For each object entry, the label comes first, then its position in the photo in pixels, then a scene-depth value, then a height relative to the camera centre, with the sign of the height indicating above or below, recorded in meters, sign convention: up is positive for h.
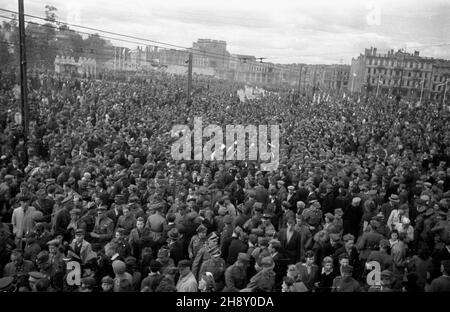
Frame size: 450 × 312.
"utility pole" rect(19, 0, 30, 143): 13.80 -0.69
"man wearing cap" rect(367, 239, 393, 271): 5.89 -2.34
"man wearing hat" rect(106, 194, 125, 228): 7.36 -2.42
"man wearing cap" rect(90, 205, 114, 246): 6.98 -2.52
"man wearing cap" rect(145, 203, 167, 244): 6.65 -2.41
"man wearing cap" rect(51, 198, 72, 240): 7.05 -2.53
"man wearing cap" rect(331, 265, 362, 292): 5.11 -2.35
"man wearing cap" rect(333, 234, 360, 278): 6.19 -2.41
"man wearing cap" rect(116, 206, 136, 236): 6.93 -2.42
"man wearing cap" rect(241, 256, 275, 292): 4.99 -2.34
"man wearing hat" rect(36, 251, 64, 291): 5.21 -2.48
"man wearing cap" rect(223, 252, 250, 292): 5.26 -2.40
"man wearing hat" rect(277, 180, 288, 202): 9.13 -2.43
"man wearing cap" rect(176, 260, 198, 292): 5.04 -2.41
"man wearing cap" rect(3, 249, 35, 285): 5.29 -2.46
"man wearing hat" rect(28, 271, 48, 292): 4.90 -2.41
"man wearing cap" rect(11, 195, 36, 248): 7.30 -2.61
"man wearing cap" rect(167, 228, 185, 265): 6.20 -2.47
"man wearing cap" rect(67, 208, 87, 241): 7.02 -2.48
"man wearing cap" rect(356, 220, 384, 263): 6.43 -2.34
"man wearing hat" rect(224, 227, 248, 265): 6.12 -2.41
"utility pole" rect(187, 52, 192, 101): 27.27 -0.24
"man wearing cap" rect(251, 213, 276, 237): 6.29 -2.27
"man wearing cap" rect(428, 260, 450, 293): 5.04 -2.24
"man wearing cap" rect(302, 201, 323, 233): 7.28 -2.29
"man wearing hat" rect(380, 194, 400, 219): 8.38 -2.35
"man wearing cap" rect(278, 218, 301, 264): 6.68 -2.51
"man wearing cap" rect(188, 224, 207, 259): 6.27 -2.42
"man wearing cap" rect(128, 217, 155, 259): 6.33 -2.47
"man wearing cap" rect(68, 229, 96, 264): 5.88 -2.49
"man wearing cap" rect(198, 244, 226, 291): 5.52 -2.45
